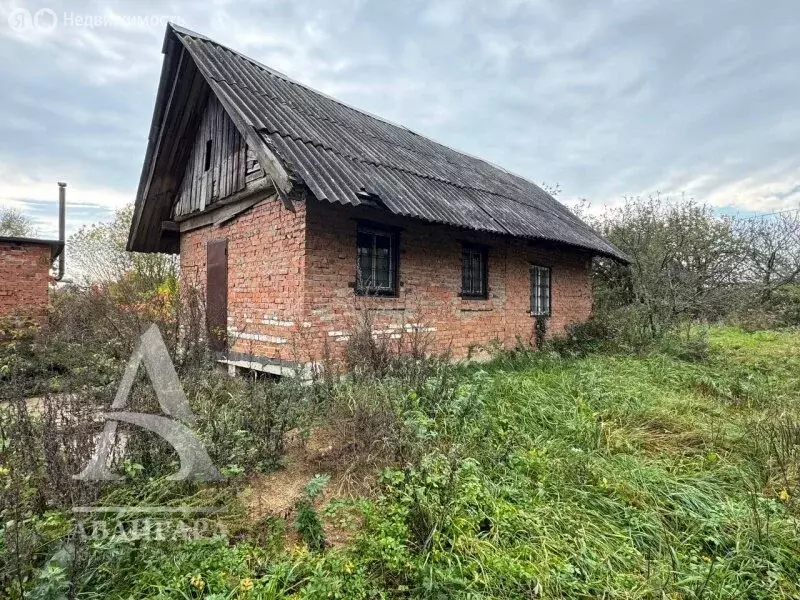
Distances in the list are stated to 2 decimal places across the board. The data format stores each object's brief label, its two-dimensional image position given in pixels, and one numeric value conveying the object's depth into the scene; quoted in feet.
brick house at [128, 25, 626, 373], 19.56
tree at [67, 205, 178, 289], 49.45
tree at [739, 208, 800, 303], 56.18
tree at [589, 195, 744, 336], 34.17
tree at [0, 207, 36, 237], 80.48
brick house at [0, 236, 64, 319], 31.99
